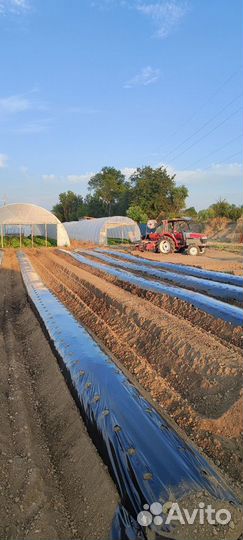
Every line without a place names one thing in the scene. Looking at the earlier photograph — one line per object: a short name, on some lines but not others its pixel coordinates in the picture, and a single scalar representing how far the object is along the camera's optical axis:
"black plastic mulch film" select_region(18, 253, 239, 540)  2.11
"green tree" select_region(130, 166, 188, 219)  43.47
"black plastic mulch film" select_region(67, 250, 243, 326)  5.80
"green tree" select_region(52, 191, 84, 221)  70.35
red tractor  18.70
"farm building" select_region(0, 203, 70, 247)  28.72
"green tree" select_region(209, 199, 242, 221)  35.34
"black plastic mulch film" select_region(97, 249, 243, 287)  9.71
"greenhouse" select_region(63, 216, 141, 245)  31.41
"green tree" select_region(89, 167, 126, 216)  61.22
